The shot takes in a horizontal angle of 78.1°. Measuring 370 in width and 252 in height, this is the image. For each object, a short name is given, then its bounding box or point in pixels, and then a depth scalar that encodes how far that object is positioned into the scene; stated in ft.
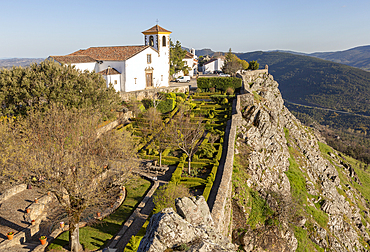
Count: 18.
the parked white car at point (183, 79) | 216.95
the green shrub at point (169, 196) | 51.65
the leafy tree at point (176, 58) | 220.57
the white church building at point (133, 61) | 154.40
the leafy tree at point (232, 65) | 228.84
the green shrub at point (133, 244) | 43.96
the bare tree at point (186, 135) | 85.36
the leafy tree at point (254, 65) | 248.73
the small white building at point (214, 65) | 301.02
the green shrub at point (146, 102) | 151.47
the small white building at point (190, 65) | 243.42
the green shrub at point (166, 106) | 143.74
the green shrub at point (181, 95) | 163.61
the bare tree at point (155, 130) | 89.06
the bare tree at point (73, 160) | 45.57
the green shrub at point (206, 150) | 93.61
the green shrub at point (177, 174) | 74.64
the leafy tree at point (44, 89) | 84.58
